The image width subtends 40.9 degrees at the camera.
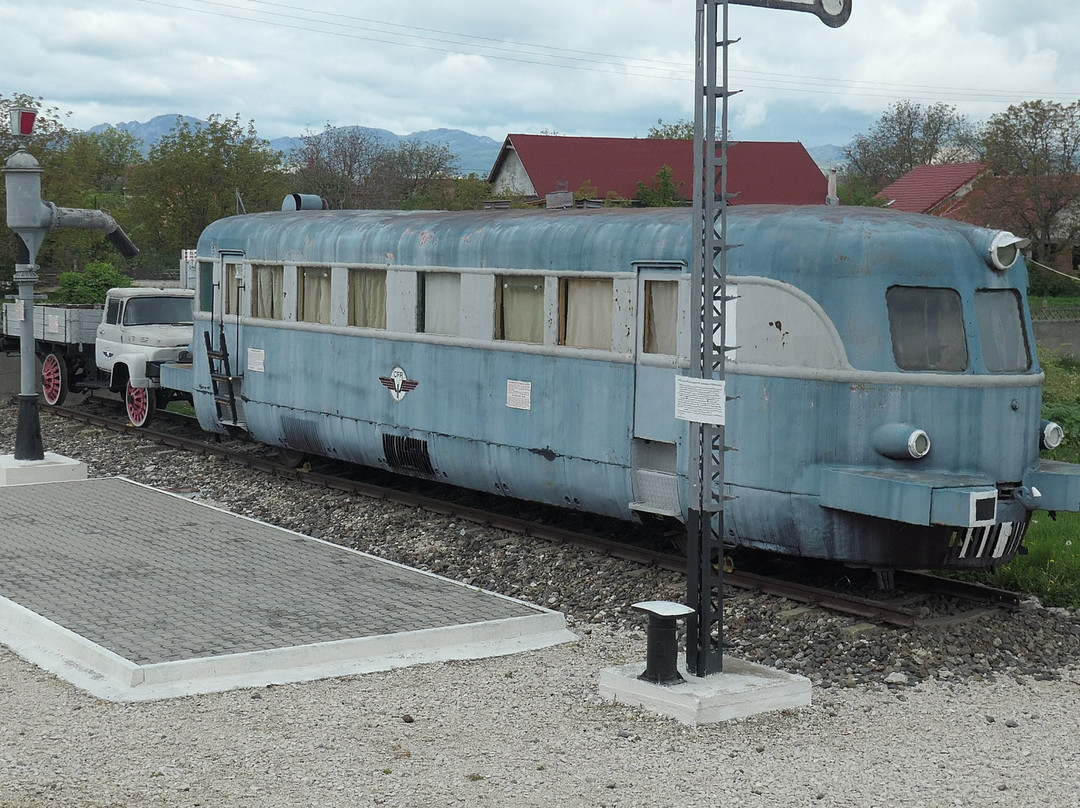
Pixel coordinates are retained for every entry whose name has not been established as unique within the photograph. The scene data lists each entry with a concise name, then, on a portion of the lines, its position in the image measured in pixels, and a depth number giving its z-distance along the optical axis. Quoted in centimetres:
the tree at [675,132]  7206
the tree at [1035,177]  4819
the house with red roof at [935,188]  5809
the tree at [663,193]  4347
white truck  1964
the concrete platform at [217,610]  840
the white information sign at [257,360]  1565
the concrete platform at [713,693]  768
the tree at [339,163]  5734
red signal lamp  1513
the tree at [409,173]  5916
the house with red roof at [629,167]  5628
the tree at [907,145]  8262
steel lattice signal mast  785
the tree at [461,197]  4678
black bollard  792
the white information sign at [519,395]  1203
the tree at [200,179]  4038
